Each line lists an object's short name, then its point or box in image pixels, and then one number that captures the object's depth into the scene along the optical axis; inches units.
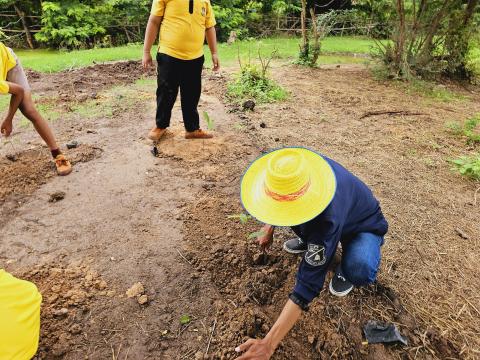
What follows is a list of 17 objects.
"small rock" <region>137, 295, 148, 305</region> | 79.7
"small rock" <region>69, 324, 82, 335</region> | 73.3
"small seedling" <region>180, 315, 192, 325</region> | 76.0
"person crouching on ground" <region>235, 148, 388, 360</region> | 53.9
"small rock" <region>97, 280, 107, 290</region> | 83.6
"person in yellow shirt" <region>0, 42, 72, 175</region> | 108.9
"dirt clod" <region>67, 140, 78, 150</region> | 151.7
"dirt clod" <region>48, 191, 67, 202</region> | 117.6
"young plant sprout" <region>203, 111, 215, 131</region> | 174.9
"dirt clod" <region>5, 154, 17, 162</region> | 142.3
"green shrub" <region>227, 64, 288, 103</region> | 221.6
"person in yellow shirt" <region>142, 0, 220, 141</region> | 132.6
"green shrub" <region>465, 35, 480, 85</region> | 299.3
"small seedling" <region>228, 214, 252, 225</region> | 97.4
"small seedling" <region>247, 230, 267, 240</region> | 84.9
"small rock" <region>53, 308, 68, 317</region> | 75.8
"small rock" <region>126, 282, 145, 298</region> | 82.1
